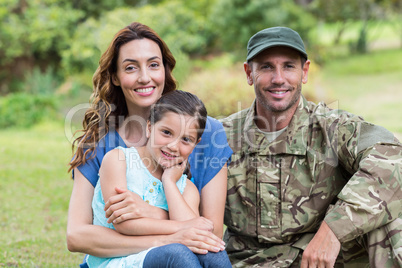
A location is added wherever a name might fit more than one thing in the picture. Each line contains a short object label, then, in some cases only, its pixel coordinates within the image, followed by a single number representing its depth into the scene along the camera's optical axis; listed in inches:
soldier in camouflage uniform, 124.0
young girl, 103.3
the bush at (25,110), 454.3
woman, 109.7
